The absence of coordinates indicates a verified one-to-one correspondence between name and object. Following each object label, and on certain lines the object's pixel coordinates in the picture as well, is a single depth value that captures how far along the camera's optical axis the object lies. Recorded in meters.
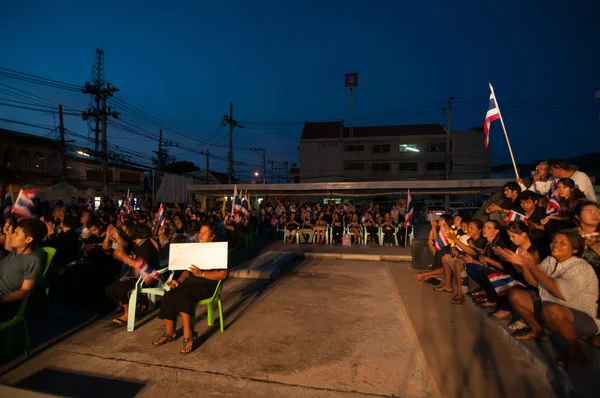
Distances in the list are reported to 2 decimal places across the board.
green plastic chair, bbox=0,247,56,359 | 3.27
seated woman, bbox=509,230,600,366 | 2.84
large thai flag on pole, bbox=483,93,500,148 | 7.00
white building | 38.53
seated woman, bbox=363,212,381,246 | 12.23
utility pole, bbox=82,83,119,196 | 18.61
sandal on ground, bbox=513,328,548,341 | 3.37
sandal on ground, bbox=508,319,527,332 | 3.70
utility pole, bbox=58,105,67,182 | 19.50
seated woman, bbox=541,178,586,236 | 4.20
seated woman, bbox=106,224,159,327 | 4.18
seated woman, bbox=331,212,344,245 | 12.45
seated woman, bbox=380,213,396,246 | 12.17
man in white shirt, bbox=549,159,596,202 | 4.69
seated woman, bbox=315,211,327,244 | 12.54
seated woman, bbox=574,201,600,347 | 3.35
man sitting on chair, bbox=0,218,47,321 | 3.28
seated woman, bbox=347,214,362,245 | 12.31
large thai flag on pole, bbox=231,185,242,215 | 10.14
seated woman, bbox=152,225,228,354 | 3.58
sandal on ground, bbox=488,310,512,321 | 4.11
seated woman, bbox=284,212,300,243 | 12.81
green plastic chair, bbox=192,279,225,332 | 3.75
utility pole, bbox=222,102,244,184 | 29.05
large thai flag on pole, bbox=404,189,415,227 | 11.10
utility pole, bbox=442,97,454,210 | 24.62
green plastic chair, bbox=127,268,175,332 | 4.07
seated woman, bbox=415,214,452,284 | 5.84
